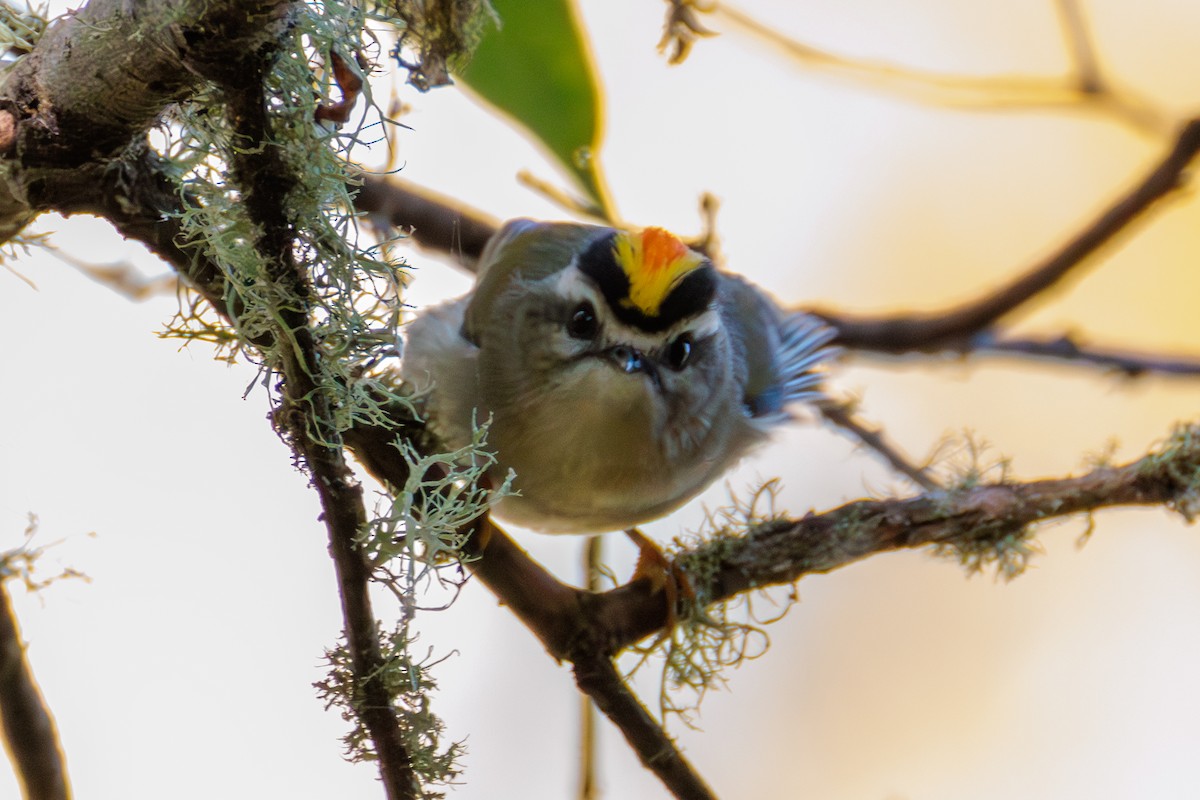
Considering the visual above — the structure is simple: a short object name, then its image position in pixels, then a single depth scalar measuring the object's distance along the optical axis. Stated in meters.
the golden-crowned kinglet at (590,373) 2.41
